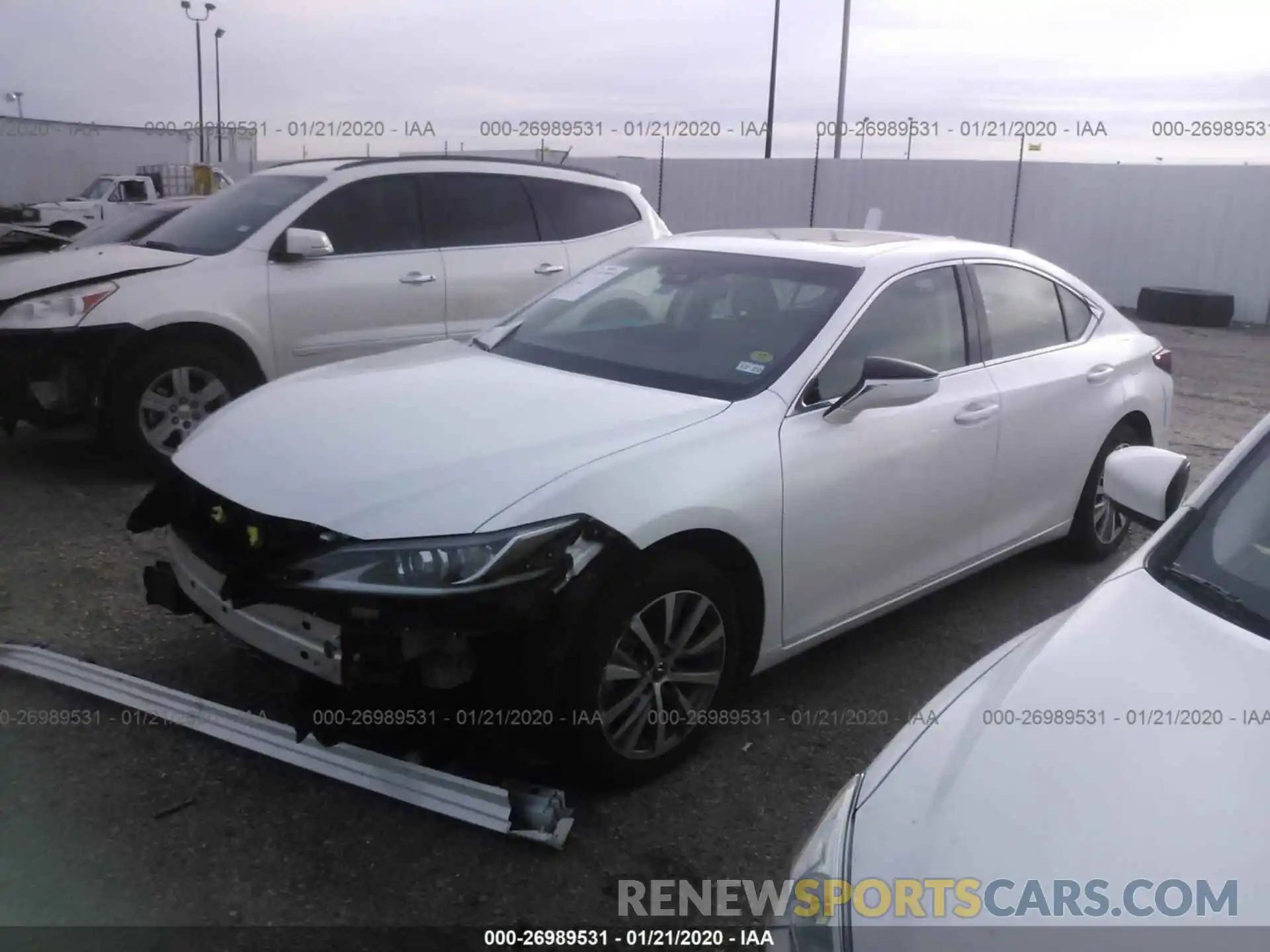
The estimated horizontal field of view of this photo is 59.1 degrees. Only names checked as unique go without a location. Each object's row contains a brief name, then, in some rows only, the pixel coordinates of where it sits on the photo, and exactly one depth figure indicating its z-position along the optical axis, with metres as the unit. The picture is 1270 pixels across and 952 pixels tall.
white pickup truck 20.58
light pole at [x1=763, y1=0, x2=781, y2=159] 24.53
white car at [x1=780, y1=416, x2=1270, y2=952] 1.56
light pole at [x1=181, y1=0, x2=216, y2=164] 33.44
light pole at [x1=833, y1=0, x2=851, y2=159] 22.05
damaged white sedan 2.89
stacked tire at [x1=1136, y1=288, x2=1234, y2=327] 16.77
